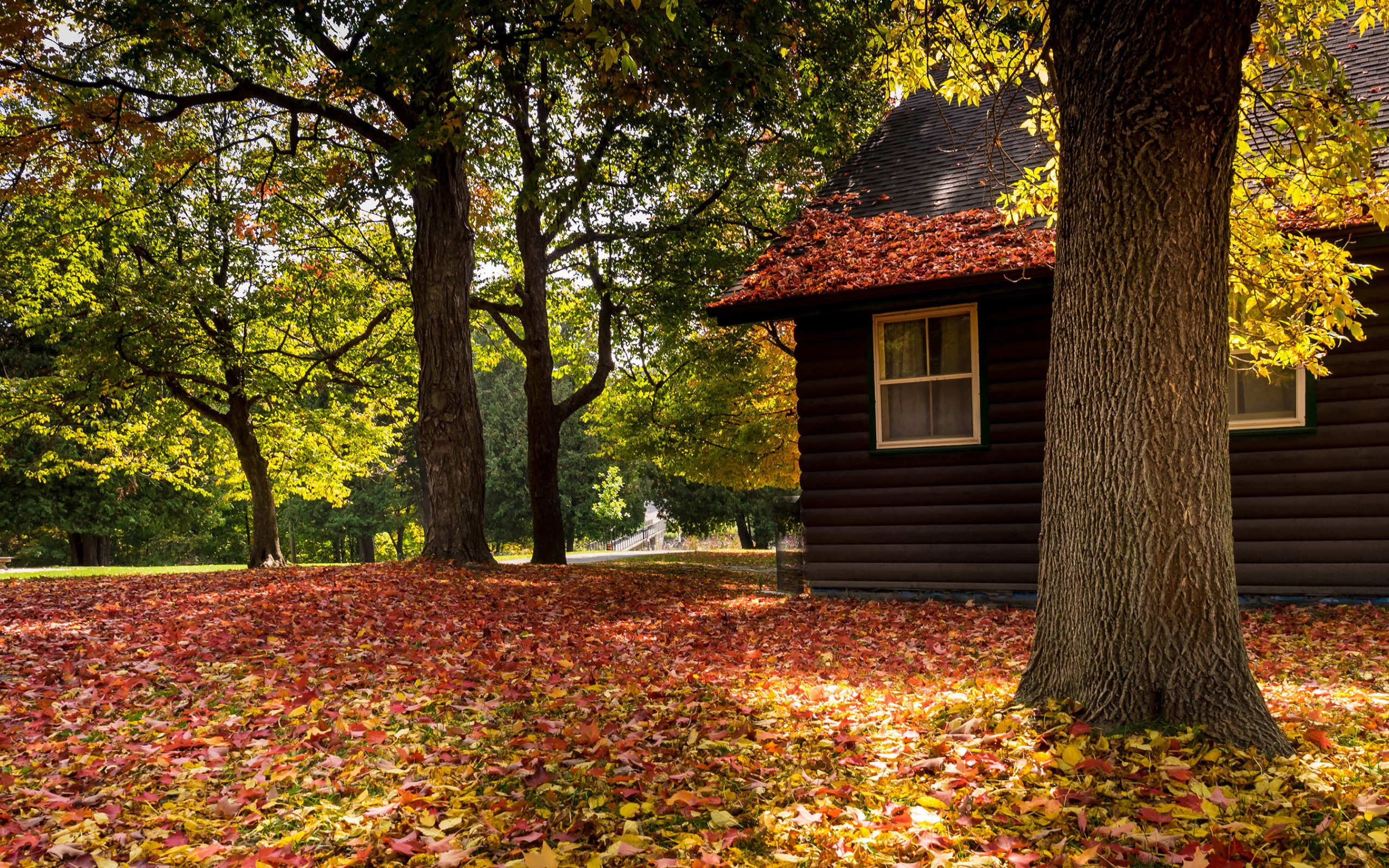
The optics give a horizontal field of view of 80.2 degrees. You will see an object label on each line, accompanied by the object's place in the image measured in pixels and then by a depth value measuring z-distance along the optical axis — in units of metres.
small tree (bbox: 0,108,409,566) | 13.67
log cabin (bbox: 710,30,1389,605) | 7.79
